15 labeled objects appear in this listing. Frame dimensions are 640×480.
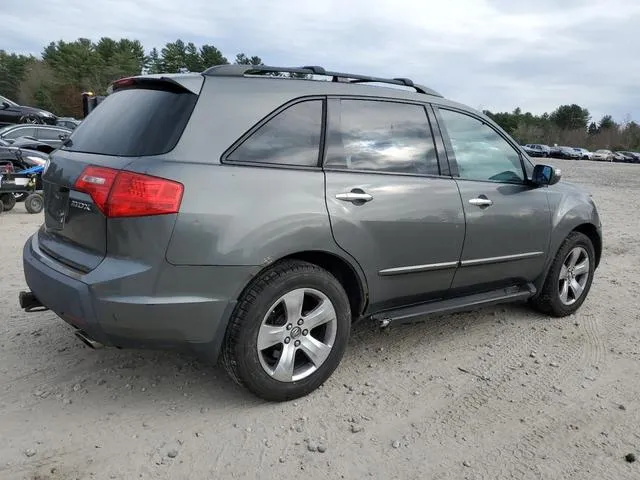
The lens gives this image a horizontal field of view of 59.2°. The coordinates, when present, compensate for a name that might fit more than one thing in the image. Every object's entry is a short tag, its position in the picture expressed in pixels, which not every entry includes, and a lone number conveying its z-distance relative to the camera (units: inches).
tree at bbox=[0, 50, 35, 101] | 3152.1
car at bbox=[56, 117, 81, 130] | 946.7
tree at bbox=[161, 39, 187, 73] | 3092.0
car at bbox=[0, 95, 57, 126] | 894.4
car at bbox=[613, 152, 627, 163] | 2289.6
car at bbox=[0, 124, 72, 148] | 605.3
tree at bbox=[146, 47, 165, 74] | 3184.3
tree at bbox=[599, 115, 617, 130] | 3491.6
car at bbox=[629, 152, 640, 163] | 2308.1
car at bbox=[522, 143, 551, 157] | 2097.4
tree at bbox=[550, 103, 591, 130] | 3710.6
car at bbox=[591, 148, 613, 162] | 2281.0
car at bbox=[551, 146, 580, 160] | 2206.0
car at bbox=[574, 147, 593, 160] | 2253.9
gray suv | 106.7
